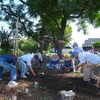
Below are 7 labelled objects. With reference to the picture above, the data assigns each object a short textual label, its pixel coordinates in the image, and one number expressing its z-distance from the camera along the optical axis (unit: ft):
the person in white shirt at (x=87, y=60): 14.21
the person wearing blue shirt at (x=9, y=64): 13.32
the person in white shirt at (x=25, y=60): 15.38
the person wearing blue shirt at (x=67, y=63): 22.57
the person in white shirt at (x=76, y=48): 20.00
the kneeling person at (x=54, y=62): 22.94
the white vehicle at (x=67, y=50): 93.12
